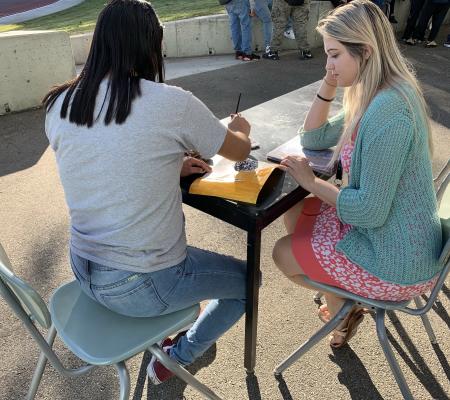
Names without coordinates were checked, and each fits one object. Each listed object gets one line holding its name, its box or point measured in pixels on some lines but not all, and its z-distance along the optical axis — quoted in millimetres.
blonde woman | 1380
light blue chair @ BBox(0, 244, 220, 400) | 1280
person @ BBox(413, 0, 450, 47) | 6945
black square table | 1441
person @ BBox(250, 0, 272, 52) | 6344
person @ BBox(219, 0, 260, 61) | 6090
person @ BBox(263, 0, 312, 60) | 6307
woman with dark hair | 1305
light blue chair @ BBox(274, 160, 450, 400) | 1480
